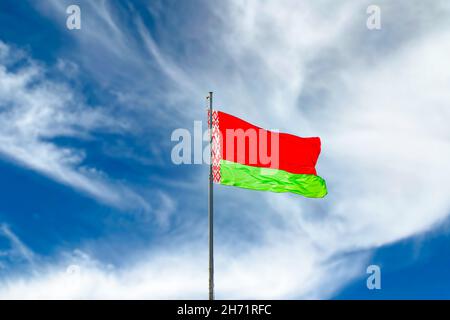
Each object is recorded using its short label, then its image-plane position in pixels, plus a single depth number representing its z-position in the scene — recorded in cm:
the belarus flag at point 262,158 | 3153
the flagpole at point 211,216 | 2702
